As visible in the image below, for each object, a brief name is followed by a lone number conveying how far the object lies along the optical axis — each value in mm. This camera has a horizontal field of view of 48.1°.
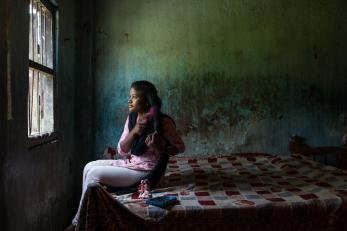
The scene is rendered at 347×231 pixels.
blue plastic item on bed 2619
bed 2545
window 3232
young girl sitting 3164
